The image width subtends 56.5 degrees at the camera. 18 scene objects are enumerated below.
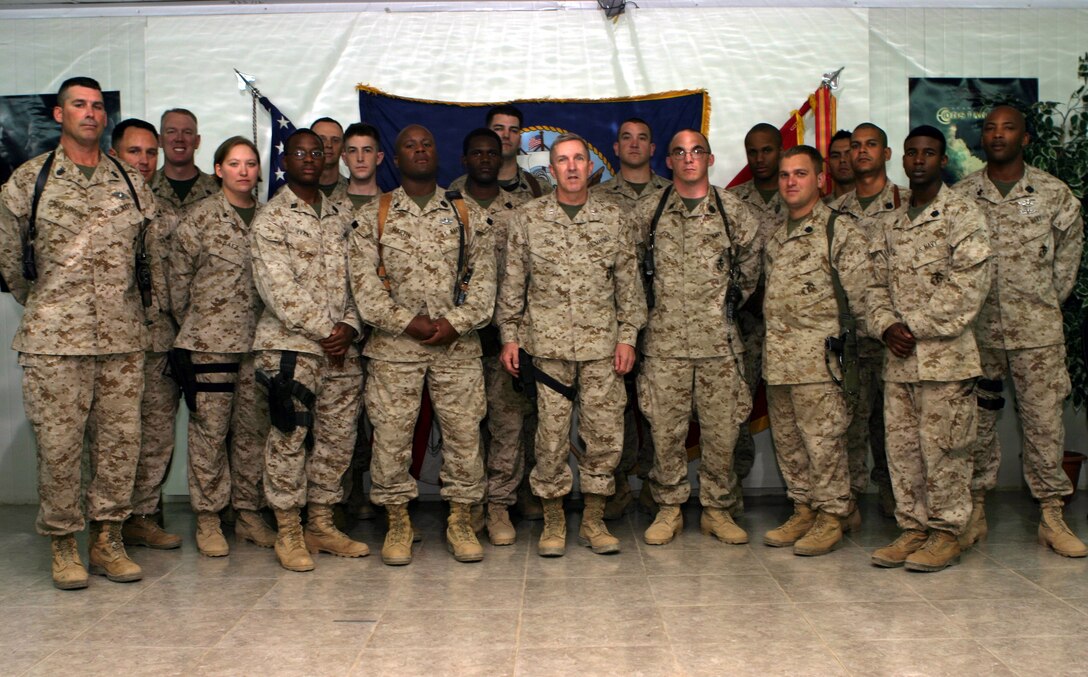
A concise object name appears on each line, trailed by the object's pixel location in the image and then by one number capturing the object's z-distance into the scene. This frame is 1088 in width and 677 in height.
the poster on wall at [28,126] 5.98
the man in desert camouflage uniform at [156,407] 4.79
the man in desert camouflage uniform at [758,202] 5.30
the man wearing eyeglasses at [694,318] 4.76
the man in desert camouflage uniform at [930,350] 4.22
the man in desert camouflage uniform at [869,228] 4.95
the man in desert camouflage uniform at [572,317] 4.64
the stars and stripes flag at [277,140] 5.97
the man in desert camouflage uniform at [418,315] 4.54
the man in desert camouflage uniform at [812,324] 4.56
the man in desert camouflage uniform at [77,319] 4.16
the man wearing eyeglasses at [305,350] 4.41
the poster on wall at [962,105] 6.05
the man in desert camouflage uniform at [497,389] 4.98
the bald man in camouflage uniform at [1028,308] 4.70
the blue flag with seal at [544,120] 6.01
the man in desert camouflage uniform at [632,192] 5.36
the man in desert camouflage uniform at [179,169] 5.18
